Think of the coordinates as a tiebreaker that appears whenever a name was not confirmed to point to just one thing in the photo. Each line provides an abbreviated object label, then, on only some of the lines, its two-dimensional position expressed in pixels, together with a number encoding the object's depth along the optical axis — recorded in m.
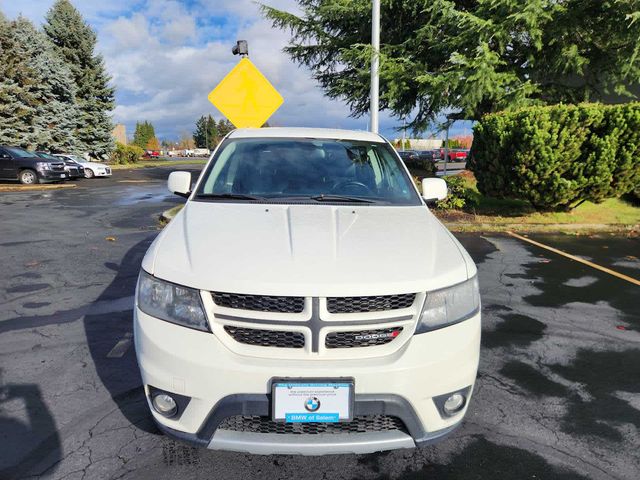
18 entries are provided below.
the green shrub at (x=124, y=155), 41.59
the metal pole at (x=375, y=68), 10.12
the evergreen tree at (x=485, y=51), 11.11
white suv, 1.93
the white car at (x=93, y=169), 25.66
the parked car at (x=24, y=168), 19.59
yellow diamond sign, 7.82
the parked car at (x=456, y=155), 42.31
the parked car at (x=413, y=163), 21.17
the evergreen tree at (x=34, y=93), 27.95
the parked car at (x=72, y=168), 21.66
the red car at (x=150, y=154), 76.25
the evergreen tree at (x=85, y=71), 35.34
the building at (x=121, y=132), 68.06
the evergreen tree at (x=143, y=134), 100.36
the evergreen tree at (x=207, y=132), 116.04
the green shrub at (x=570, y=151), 8.54
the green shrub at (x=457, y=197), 10.54
